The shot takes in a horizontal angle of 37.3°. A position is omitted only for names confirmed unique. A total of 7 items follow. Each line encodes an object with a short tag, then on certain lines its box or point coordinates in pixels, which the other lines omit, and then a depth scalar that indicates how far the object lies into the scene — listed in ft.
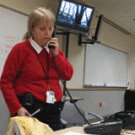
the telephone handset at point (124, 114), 3.78
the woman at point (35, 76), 3.76
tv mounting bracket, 13.61
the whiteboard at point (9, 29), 9.43
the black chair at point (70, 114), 8.09
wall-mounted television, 11.46
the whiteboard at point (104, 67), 16.19
